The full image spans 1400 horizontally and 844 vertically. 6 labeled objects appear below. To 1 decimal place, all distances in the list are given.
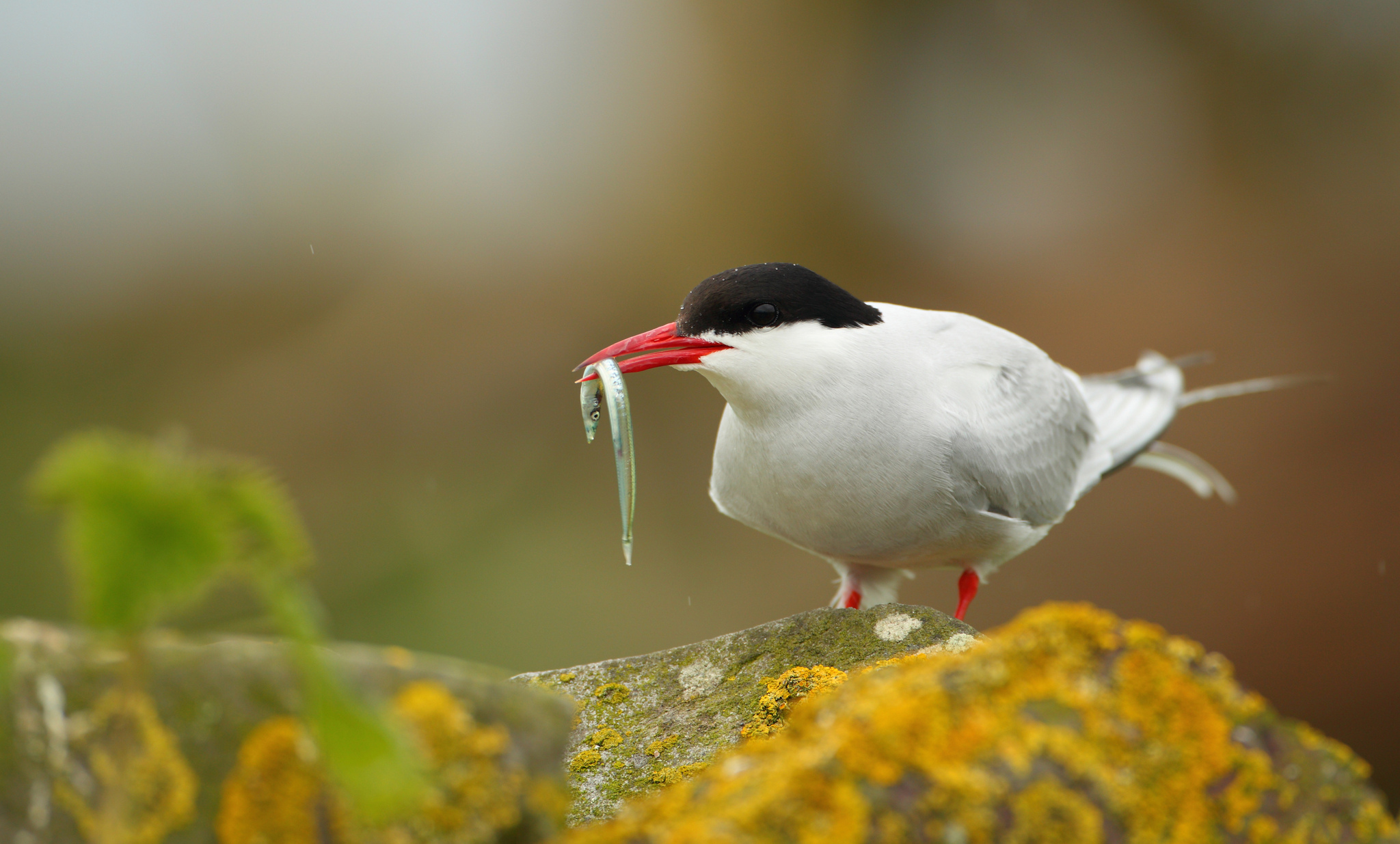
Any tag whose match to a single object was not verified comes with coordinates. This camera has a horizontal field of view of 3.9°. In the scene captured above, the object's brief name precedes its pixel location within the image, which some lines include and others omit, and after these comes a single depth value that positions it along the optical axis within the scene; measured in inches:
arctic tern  209.0
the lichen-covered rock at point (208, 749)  160.7
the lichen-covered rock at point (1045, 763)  149.0
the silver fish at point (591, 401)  208.5
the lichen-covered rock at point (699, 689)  205.4
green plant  119.6
